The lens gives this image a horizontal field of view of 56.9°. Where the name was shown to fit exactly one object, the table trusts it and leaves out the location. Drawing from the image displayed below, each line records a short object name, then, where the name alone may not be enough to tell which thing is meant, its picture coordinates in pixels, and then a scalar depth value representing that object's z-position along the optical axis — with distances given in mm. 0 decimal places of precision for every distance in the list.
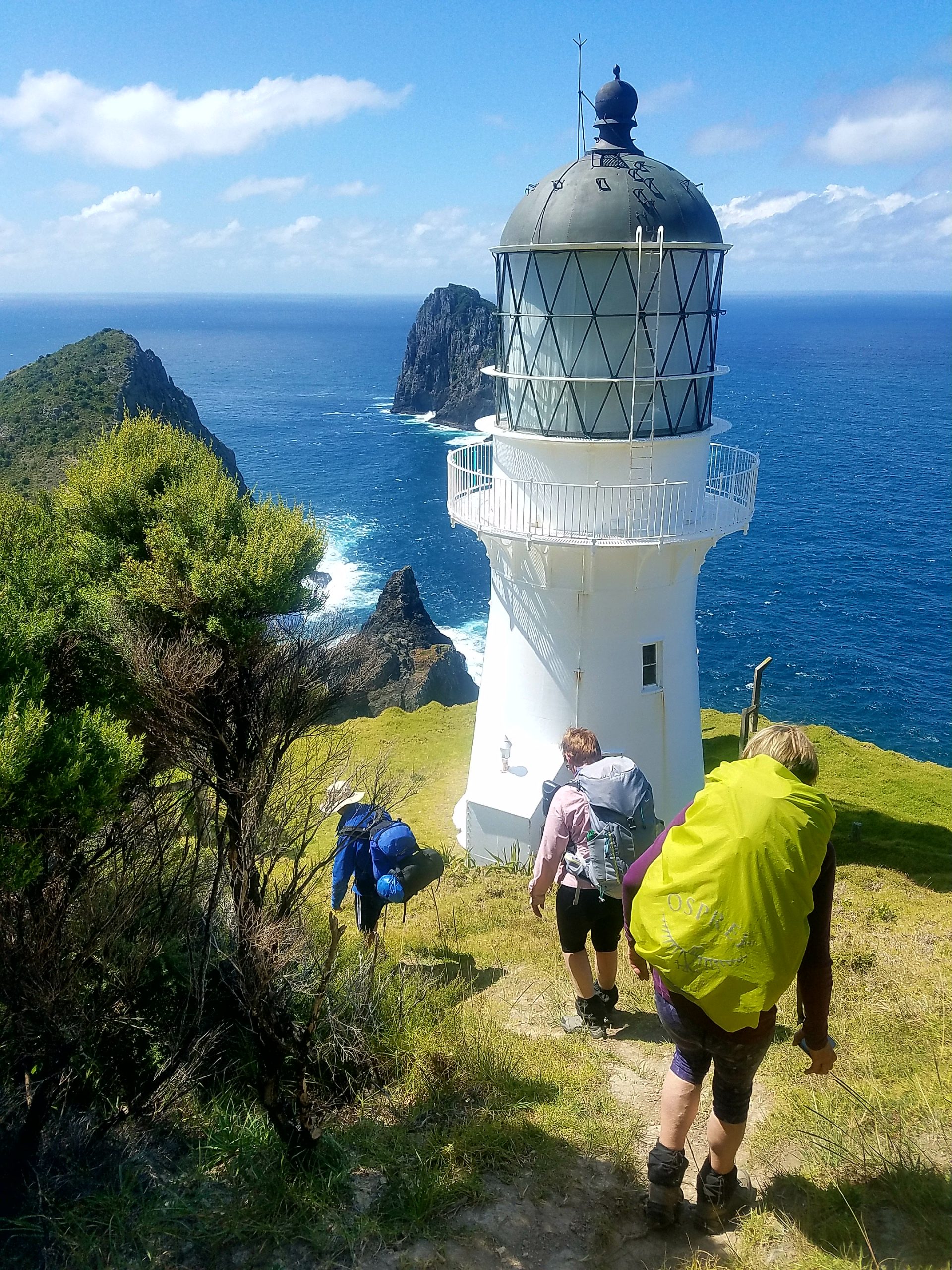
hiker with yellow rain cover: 3354
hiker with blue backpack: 6691
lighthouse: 9656
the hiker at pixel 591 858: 5398
